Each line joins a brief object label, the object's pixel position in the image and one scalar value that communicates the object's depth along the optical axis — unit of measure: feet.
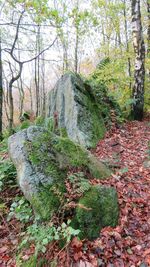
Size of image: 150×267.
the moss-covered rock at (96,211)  6.87
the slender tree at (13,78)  19.98
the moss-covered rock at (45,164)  7.04
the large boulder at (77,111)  14.07
